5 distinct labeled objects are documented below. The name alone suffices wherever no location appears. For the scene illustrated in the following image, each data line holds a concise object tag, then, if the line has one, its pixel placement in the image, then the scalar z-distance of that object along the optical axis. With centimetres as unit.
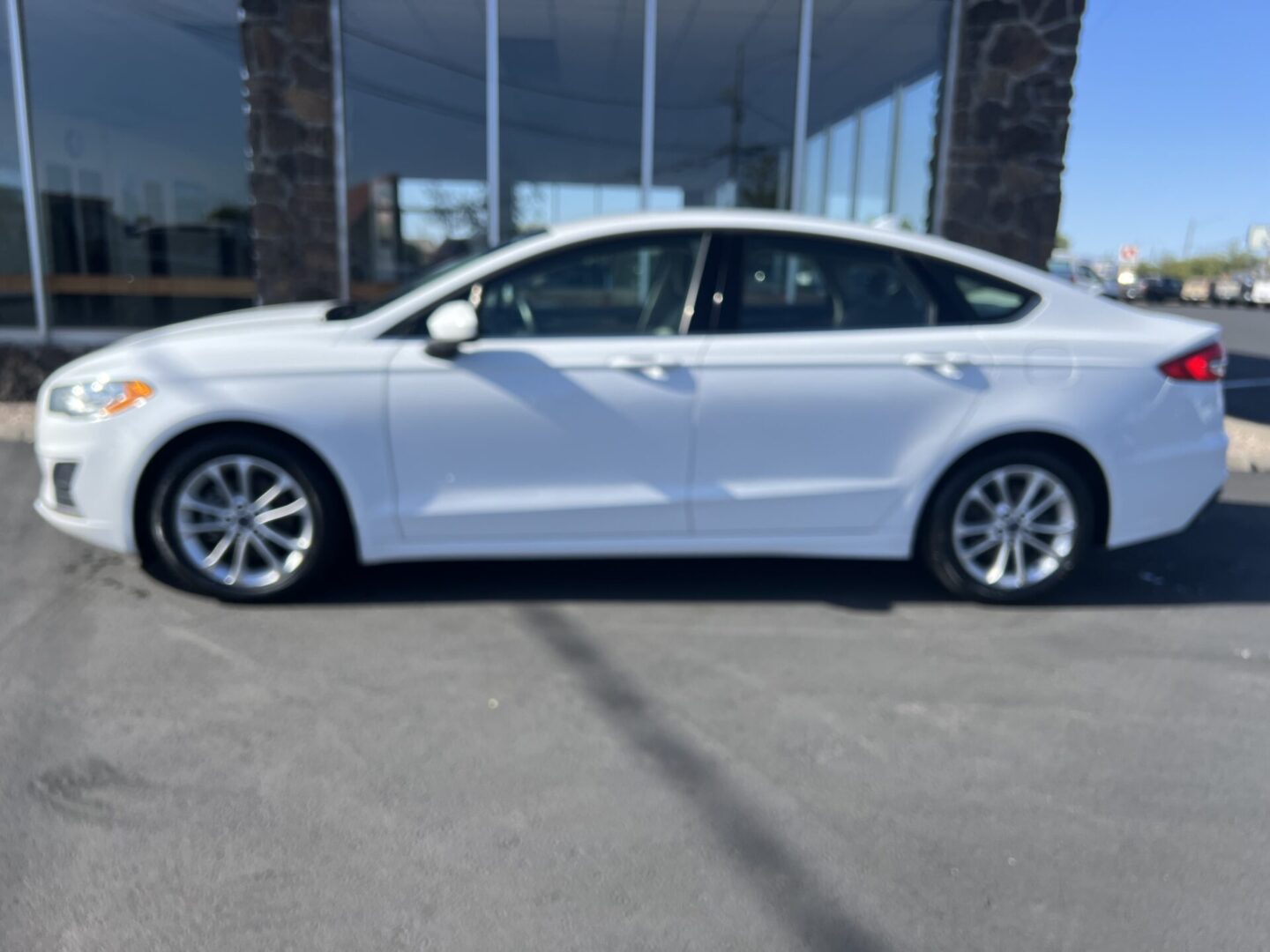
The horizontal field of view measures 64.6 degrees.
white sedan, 394
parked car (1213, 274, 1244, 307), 4703
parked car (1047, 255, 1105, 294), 3209
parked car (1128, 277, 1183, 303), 4766
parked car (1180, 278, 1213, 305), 5072
